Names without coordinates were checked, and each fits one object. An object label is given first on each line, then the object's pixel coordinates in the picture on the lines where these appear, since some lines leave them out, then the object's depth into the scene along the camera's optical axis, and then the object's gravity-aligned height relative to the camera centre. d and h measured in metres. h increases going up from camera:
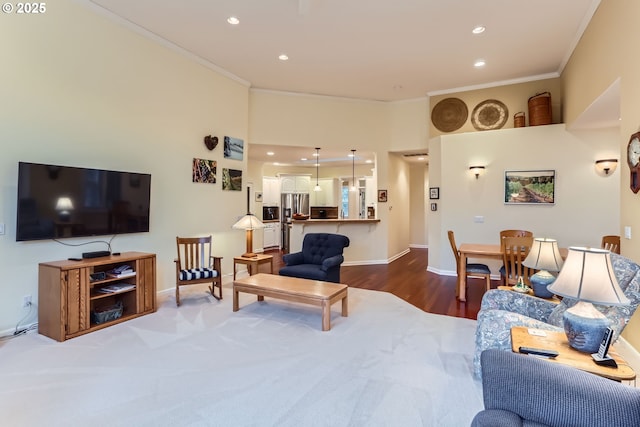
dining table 4.48 -0.59
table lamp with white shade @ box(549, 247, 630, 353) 1.67 -0.41
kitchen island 7.02 -0.49
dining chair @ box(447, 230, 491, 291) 4.68 -0.83
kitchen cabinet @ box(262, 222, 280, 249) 9.70 -0.71
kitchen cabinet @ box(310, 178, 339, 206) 10.79 +0.61
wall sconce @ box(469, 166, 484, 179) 6.02 +0.80
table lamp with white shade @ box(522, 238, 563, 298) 2.72 -0.40
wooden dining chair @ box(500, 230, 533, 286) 5.07 -0.32
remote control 1.78 -0.77
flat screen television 3.29 +0.10
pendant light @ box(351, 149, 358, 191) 9.57 +1.24
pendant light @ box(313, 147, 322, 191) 7.60 +1.47
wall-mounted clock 2.72 +0.46
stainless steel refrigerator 10.13 +0.20
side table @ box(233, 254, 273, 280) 4.96 -0.77
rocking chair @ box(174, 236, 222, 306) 4.35 -0.81
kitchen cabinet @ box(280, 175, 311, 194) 10.37 +0.93
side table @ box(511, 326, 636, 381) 1.63 -0.78
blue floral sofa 1.95 -0.78
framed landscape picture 5.54 +0.47
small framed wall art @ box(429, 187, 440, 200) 6.57 +0.41
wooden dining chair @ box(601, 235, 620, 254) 4.02 -0.38
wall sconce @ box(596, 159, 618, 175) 5.07 +0.77
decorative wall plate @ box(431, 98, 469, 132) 6.57 +2.03
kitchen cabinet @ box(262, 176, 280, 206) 9.90 +0.65
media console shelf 3.22 -0.89
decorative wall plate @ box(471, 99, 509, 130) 6.25 +1.93
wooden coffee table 3.52 -0.91
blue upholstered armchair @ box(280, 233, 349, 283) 4.57 -0.71
